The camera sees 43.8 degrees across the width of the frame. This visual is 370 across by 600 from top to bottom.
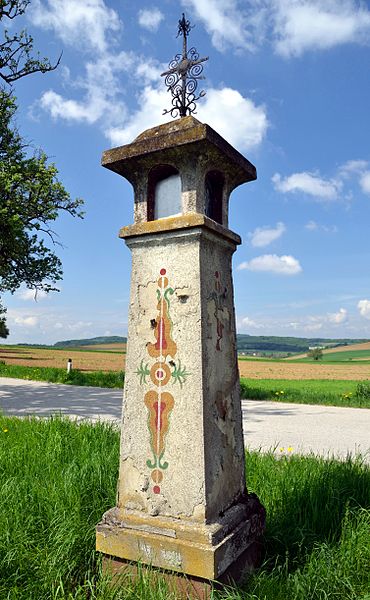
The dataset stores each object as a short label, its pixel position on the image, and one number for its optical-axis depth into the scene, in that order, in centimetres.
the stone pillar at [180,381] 249
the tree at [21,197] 1158
